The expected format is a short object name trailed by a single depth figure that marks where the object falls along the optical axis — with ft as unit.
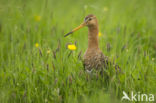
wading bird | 23.61
